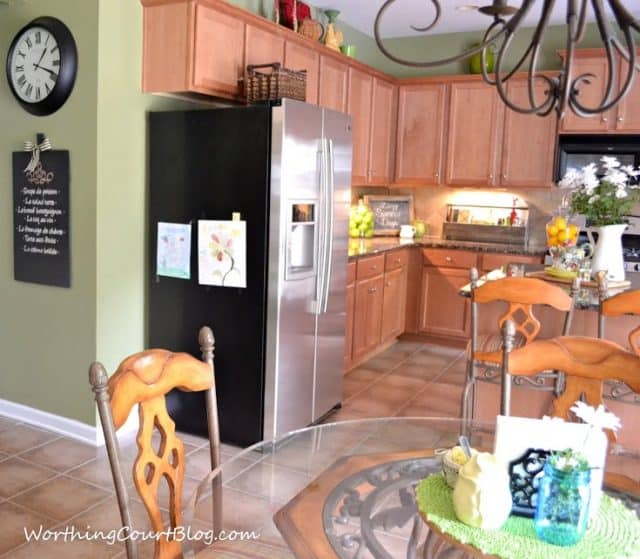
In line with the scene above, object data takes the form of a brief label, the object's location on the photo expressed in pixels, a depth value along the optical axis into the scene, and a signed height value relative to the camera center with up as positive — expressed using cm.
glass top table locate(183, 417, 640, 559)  140 -68
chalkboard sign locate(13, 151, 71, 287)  349 -4
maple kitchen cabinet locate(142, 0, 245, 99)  341 +90
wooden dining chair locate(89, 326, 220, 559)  144 -47
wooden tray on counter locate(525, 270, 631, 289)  330 -26
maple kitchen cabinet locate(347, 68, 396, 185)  532 +84
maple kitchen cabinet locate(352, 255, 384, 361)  487 -62
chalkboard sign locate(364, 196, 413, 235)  618 +11
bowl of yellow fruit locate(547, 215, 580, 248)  355 -3
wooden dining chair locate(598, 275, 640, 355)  265 -32
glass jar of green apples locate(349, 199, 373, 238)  585 +1
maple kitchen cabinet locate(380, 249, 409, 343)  539 -60
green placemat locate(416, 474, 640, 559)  122 -59
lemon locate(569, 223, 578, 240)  357 -1
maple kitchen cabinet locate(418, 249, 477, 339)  571 -60
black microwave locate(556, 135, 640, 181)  524 +64
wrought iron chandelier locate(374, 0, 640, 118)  138 +43
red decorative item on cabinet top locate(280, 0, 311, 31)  438 +137
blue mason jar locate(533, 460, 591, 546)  122 -52
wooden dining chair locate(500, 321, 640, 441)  192 -40
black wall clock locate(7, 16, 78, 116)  335 +77
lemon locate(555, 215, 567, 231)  358 +3
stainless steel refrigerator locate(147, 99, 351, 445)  334 -16
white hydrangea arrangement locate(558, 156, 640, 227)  328 +17
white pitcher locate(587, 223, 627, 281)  344 -13
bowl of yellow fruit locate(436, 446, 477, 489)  142 -52
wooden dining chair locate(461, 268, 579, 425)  285 -36
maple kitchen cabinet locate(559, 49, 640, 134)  521 +103
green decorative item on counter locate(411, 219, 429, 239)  631 -3
